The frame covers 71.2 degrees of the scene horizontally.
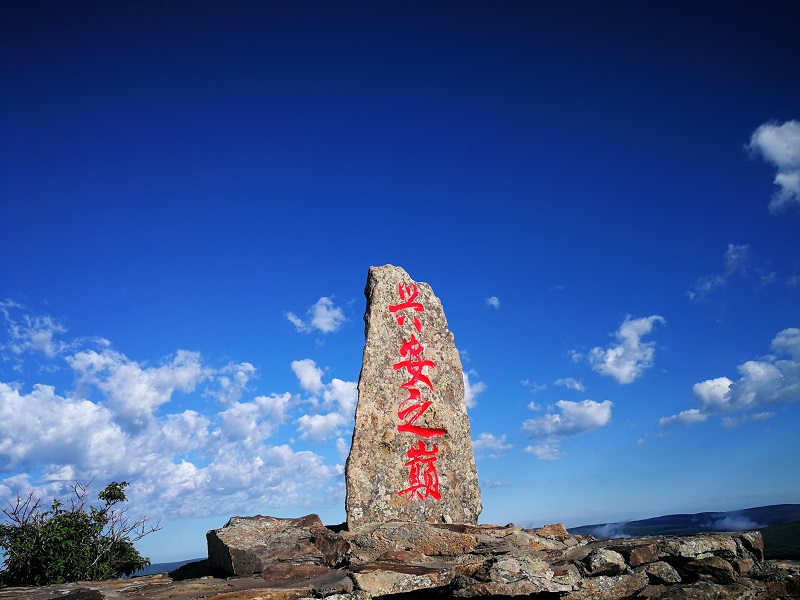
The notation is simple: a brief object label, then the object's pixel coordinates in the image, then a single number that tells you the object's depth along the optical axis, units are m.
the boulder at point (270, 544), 7.67
